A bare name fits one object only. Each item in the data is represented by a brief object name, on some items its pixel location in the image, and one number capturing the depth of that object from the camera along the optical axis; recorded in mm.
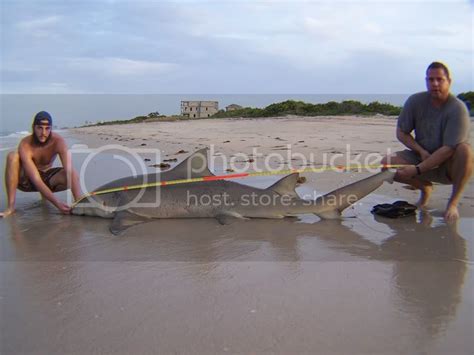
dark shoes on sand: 4391
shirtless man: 4832
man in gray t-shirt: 4441
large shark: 4281
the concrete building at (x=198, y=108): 49894
